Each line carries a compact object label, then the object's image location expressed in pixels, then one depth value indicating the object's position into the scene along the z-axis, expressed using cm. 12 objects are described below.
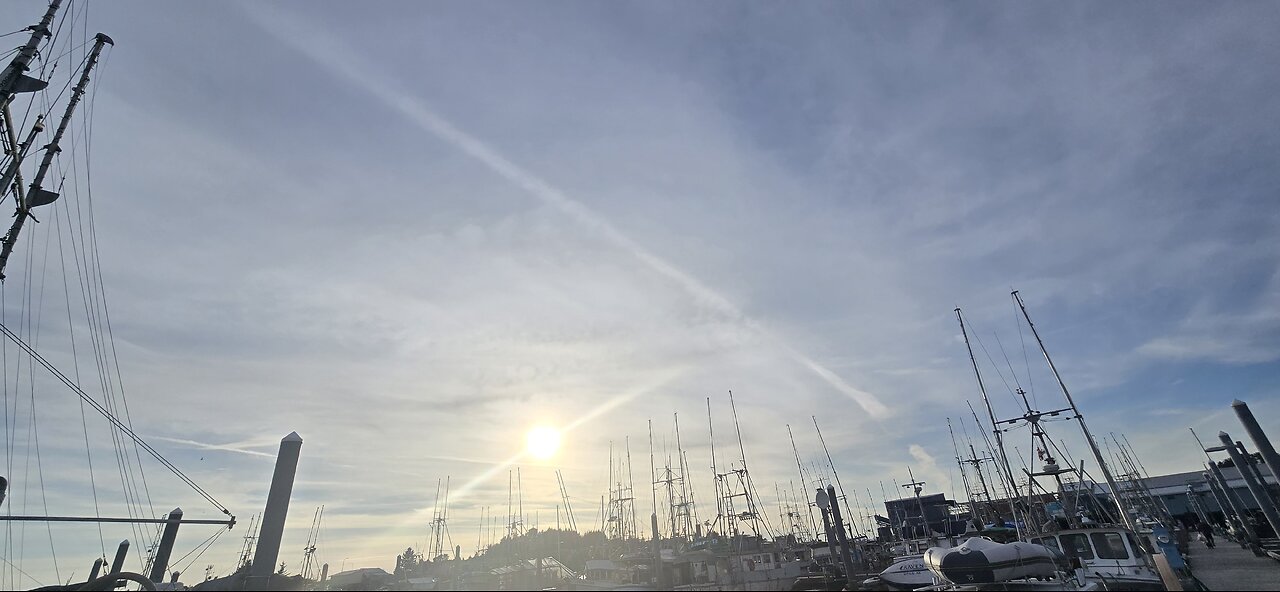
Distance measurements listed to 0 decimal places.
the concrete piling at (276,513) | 1432
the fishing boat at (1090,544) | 2166
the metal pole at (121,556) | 2434
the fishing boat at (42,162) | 1709
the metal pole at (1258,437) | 2436
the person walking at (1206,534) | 4352
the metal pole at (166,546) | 2009
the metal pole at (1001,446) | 3248
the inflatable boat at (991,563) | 1914
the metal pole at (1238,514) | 3500
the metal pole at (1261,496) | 2905
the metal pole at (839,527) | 2490
